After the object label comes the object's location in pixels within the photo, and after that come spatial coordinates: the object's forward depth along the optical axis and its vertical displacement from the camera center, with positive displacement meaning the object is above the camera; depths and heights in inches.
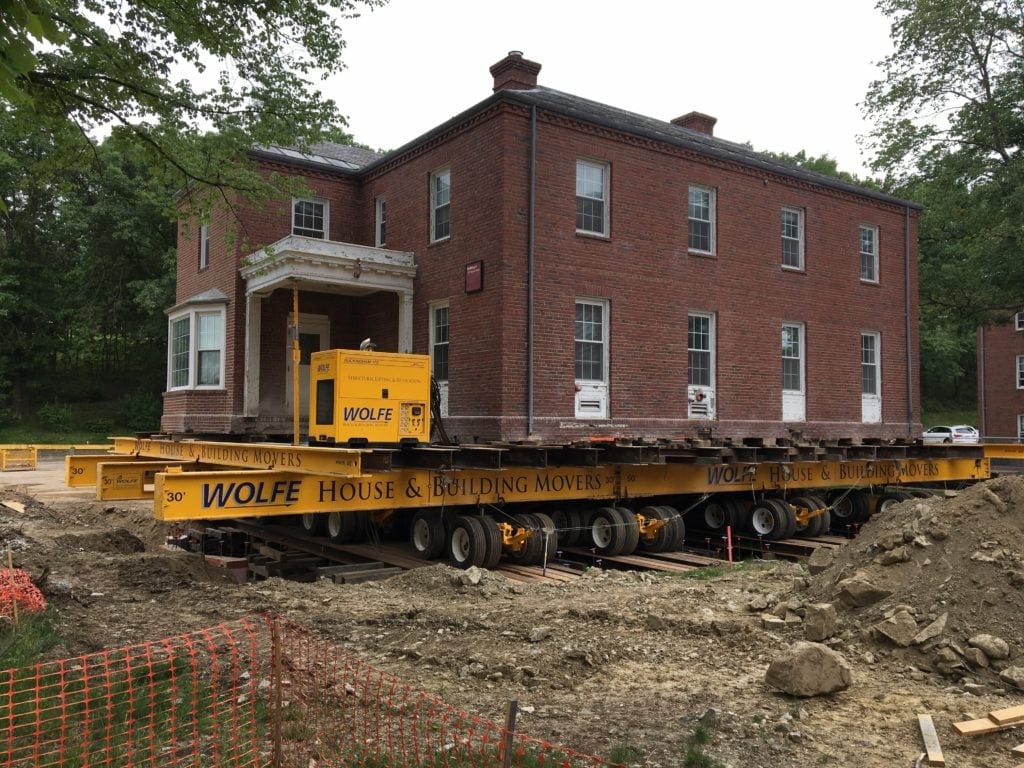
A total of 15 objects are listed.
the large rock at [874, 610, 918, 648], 255.0 -63.8
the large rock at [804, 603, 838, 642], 272.5 -66.0
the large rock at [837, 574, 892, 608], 289.3 -59.2
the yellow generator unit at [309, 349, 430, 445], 431.2 +14.3
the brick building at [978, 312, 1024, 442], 1728.6 +103.4
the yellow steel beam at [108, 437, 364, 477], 394.9 -18.3
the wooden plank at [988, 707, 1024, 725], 195.4 -69.6
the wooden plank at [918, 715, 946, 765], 180.5 -72.8
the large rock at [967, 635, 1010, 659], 240.2 -64.6
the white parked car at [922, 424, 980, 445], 1811.0 -15.4
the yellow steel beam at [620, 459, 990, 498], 554.6 -37.5
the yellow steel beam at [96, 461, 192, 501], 474.9 -34.0
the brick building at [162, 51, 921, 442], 609.0 +121.1
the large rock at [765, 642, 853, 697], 219.8 -67.0
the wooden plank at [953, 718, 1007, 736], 193.0 -71.4
